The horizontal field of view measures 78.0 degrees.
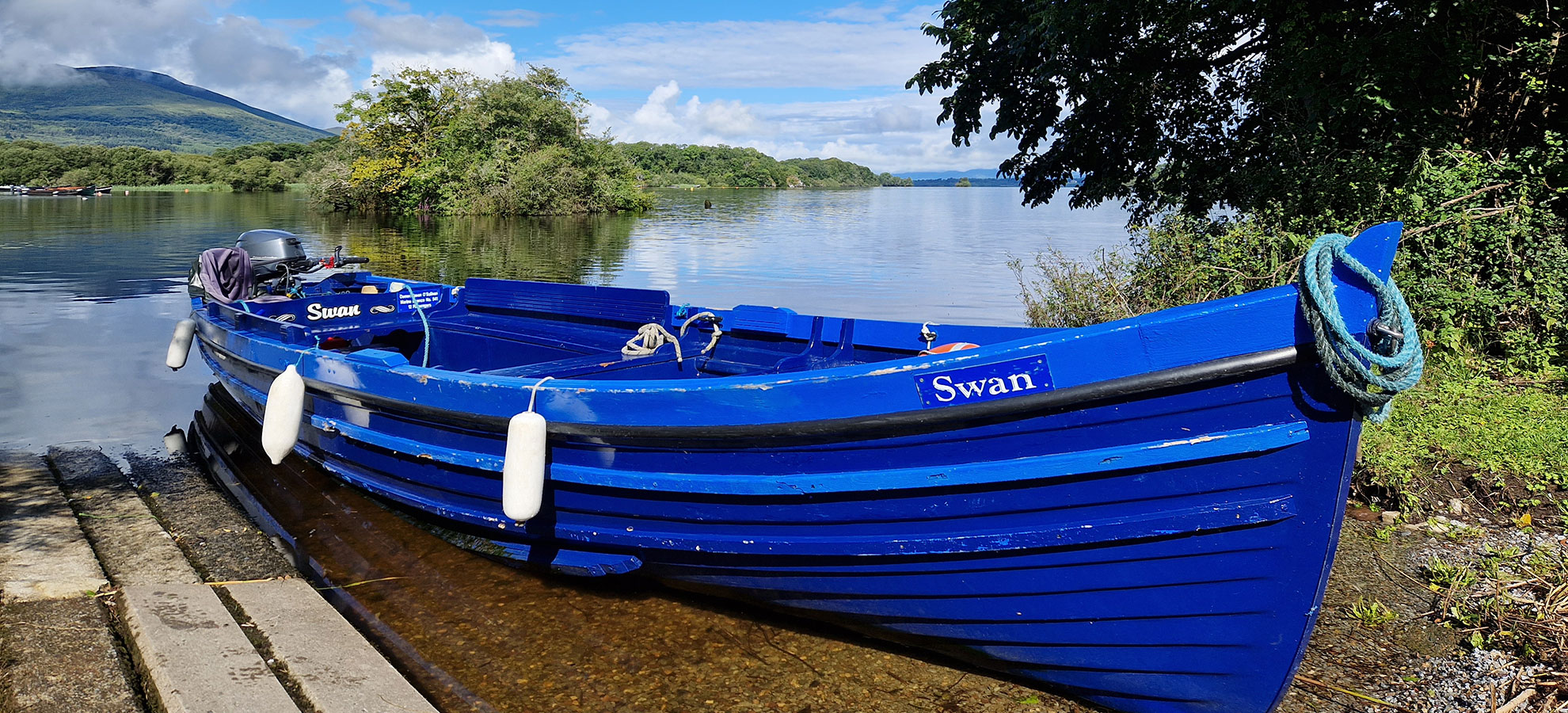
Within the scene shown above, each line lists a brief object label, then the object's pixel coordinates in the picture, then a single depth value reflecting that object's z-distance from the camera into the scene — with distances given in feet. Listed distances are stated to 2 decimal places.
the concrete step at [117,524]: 15.19
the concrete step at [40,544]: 13.78
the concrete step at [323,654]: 11.53
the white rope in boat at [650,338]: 19.88
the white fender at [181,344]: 28.17
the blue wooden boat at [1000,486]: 9.89
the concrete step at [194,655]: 10.92
